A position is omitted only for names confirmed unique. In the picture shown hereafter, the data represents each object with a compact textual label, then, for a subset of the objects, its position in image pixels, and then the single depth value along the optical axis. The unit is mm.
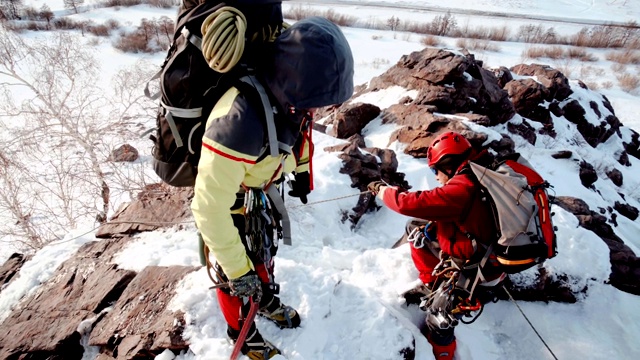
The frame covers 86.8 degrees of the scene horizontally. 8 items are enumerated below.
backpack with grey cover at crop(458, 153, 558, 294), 2078
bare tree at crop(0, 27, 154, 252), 7562
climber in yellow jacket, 1364
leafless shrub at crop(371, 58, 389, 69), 19327
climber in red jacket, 2262
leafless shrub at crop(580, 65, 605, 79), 19219
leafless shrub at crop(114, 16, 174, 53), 21128
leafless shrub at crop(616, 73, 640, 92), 18266
